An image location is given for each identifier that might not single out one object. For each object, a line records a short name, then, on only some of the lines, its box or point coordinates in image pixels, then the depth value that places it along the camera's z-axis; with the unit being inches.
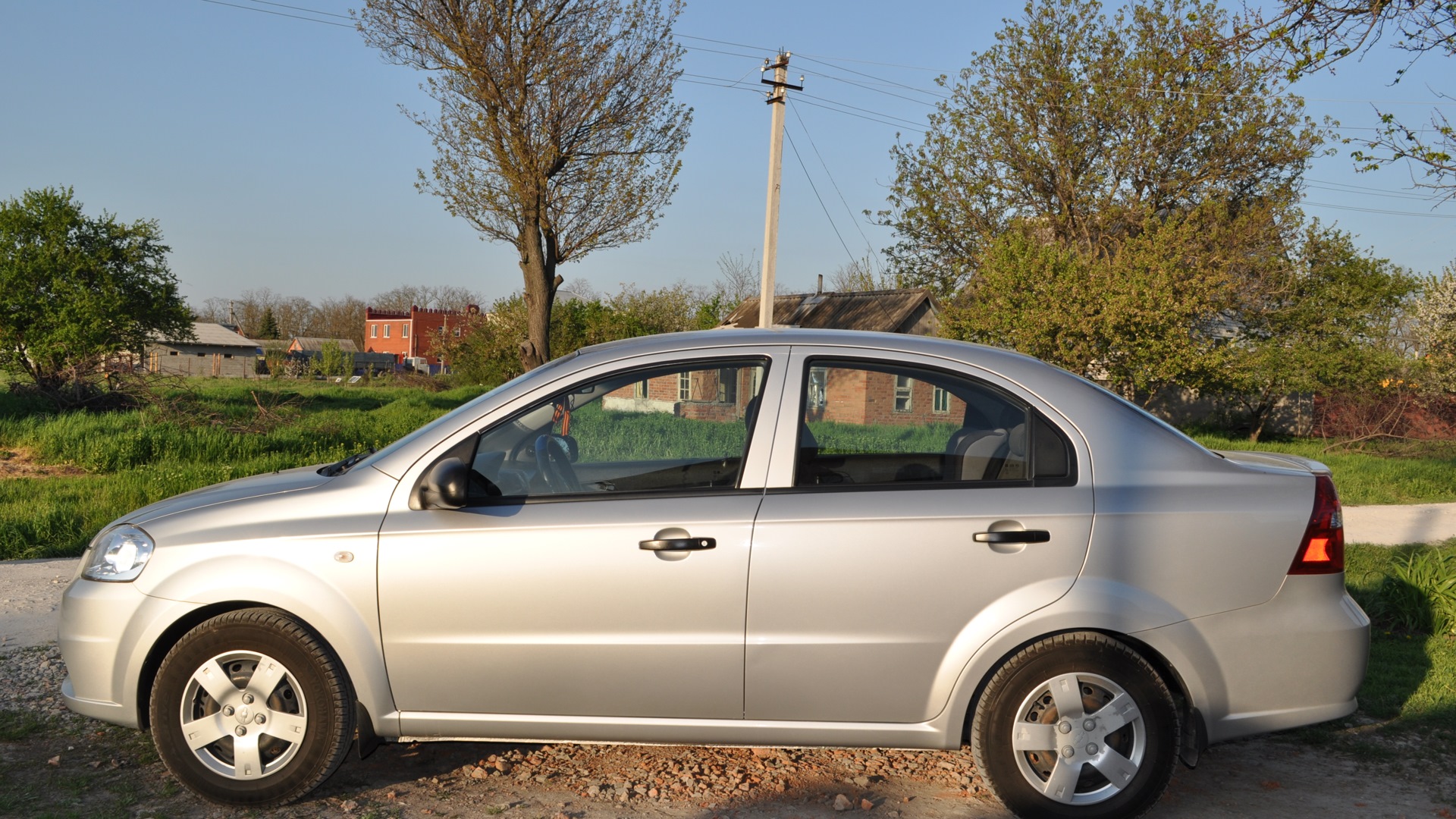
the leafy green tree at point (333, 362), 2379.4
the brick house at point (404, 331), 3937.0
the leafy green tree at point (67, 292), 778.8
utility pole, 747.4
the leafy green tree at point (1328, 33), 269.3
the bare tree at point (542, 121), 975.6
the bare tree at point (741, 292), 2482.8
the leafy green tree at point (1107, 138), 1223.5
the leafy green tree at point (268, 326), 4347.9
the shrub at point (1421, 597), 256.2
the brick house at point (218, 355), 3034.0
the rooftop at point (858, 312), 1371.8
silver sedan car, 140.4
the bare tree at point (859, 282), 2104.0
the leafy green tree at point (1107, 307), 985.5
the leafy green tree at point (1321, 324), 1168.2
